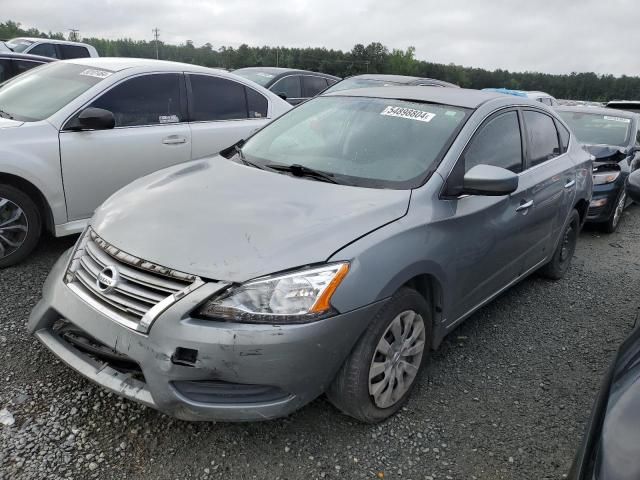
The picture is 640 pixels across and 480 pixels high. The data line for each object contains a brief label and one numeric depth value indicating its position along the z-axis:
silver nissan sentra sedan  2.18
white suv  13.22
